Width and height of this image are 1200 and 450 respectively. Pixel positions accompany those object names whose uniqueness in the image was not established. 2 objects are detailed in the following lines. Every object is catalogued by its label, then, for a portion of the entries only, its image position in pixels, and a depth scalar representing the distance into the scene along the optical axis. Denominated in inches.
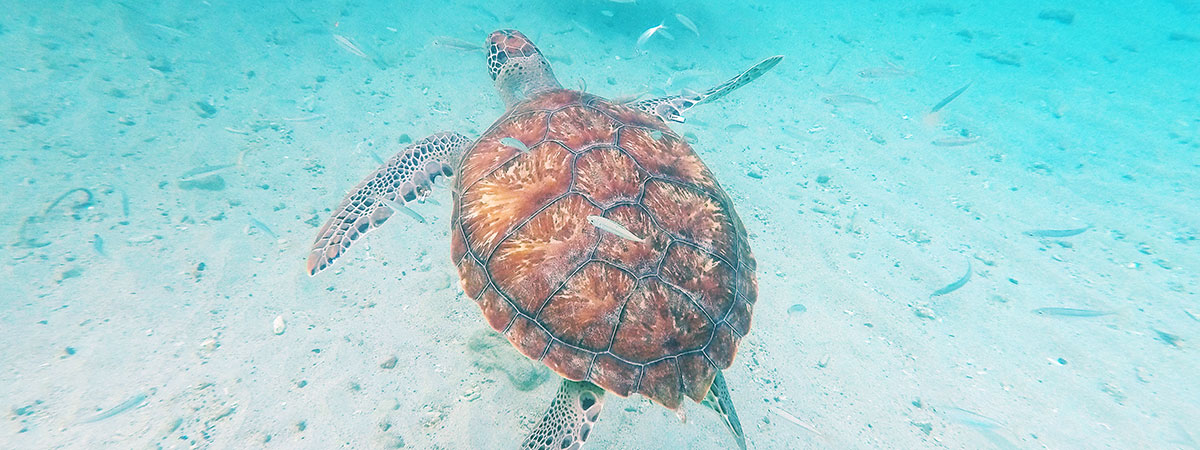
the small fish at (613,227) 94.3
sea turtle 94.7
